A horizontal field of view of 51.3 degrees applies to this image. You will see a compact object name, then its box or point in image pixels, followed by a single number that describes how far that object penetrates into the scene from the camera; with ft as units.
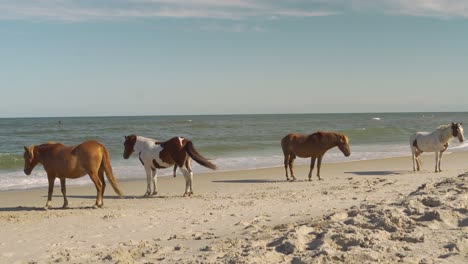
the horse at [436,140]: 45.70
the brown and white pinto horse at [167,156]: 34.86
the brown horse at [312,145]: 43.11
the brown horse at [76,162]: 30.58
